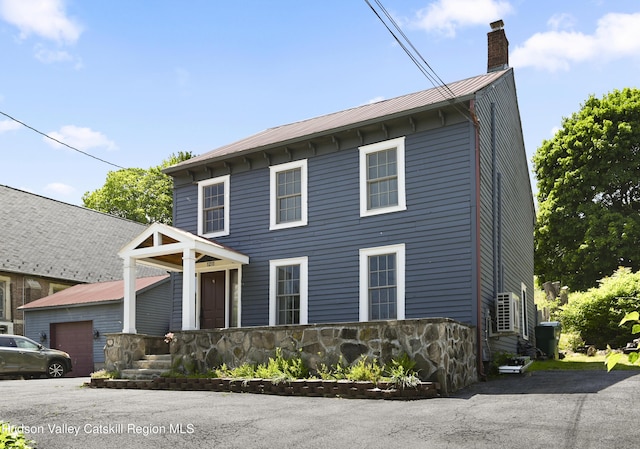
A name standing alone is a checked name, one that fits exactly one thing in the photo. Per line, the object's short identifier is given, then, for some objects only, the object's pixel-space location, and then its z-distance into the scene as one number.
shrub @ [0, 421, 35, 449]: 5.62
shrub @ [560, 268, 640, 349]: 19.38
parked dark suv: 18.86
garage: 22.83
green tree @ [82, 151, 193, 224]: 48.81
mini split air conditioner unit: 14.44
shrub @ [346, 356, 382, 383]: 11.23
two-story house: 14.09
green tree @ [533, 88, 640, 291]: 30.06
